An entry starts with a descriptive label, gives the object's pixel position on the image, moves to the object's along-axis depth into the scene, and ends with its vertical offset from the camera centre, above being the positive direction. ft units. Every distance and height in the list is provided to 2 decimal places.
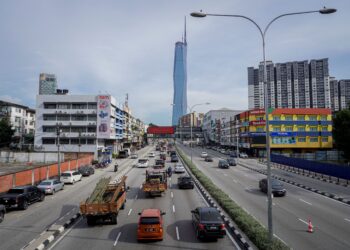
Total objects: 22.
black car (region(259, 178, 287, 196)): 88.90 -16.18
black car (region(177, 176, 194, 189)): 102.44 -16.40
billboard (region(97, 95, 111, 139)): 244.01 +17.64
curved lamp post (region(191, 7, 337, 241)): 42.83 +5.21
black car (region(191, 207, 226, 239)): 47.80 -14.72
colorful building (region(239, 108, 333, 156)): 267.18 +6.07
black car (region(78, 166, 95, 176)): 144.77 -17.04
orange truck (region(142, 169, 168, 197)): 86.58 -14.50
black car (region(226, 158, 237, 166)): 197.47 -17.36
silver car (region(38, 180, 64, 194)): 94.53 -16.35
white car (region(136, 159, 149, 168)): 181.16 -16.64
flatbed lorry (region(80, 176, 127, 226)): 57.52 -14.14
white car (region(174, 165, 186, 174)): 149.89 -17.23
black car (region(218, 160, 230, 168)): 178.09 -16.96
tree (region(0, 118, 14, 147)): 233.96 +3.34
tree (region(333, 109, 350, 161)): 184.03 +4.08
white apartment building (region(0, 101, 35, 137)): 276.62 +21.12
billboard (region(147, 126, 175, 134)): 511.81 +12.04
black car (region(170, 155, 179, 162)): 219.65 -16.75
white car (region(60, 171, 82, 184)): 119.14 -16.74
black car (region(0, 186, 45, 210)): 71.36 -15.45
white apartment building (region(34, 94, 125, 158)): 242.78 +14.35
